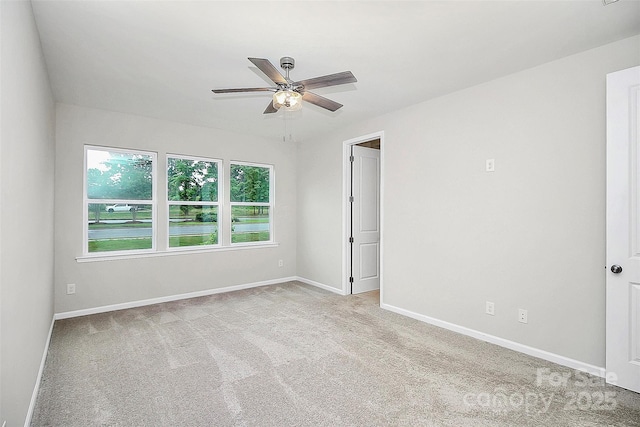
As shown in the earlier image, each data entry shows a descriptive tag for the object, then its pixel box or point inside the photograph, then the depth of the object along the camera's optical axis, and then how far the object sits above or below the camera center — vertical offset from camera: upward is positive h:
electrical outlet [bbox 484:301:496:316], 3.18 -0.98
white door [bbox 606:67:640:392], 2.29 -0.12
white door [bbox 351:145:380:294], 5.07 -0.10
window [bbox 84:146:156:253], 4.14 +0.18
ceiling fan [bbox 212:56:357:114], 2.19 +0.96
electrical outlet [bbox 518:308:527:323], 2.94 -0.97
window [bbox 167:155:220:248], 4.75 +0.20
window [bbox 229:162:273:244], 5.37 +0.20
